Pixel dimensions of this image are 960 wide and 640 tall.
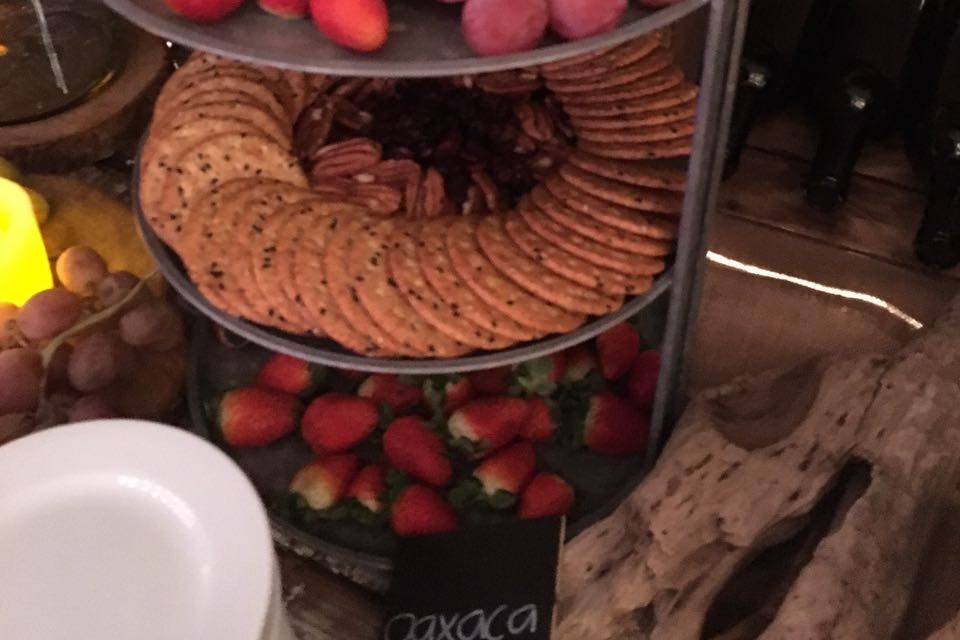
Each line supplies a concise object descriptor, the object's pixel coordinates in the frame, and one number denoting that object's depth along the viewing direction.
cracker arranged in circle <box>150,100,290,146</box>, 0.94
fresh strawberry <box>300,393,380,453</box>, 1.12
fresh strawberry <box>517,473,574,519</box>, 1.06
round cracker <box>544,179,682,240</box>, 0.88
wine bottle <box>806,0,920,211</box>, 1.25
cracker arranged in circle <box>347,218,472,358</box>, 0.86
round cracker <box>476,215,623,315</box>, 0.87
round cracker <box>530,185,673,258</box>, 0.88
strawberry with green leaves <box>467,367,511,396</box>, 1.17
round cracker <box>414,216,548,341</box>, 0.86
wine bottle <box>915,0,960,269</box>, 1.21
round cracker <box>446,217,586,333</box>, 0.86
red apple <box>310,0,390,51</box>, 0.63
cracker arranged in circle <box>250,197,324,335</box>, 0.86
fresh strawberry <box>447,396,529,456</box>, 1.11
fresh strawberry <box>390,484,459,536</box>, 1.04
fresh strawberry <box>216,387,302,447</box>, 1.13
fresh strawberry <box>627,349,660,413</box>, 1.16
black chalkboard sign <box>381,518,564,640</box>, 0.92
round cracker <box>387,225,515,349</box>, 0.86
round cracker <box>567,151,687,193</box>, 0.90
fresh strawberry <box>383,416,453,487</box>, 1.08
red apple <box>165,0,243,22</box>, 0.66
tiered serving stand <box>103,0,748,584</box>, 0.64
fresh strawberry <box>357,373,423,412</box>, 1.16
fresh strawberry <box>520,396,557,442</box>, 1.13
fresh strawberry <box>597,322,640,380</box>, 1.19
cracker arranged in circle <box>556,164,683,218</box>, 0.89
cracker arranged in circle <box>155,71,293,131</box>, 0.97
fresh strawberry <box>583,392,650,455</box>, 1.13
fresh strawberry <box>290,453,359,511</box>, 1.08
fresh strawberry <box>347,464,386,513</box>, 1.08
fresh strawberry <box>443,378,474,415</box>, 1.14
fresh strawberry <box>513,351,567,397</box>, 1.15
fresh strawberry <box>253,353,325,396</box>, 1.15
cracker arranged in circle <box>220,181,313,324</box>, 0.87
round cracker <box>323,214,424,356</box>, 0.86
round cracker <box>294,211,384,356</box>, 0.86
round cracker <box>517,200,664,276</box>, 0.88
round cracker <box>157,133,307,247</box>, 0.92
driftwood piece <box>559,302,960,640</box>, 0.88
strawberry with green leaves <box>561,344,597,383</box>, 1.19
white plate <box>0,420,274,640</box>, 0.68
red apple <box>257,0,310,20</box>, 0.67
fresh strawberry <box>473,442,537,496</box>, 1.08
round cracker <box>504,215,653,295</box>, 0.88
